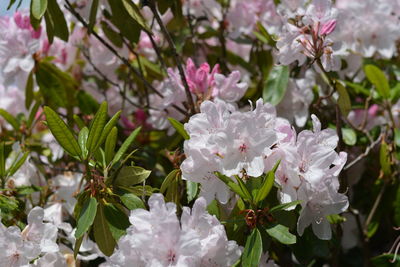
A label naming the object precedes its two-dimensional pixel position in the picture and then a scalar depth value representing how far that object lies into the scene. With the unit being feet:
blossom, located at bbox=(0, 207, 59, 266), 4.82
